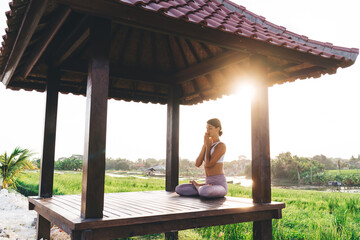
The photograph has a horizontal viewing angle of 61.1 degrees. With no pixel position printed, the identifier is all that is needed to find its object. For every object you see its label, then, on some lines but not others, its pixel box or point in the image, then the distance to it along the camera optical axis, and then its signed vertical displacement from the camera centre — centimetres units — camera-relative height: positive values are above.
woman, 444 -14
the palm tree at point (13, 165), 1191 -43
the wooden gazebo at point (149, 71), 279 +129
